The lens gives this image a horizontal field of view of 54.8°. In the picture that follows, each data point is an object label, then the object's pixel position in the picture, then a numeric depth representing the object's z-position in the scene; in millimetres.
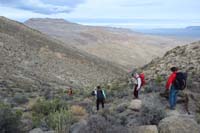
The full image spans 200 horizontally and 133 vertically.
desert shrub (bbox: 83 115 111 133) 4078
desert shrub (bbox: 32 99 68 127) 7749
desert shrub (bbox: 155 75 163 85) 9571
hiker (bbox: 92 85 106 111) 7837
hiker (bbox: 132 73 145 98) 7637
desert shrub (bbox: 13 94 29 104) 10981
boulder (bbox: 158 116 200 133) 4120
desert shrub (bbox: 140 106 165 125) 4965
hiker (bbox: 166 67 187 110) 6199
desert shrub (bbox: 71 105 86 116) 6956
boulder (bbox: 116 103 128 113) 6409
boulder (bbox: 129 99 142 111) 6235
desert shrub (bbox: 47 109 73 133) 4751
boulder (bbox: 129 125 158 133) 4192
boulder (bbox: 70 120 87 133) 4311
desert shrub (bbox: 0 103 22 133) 5189
